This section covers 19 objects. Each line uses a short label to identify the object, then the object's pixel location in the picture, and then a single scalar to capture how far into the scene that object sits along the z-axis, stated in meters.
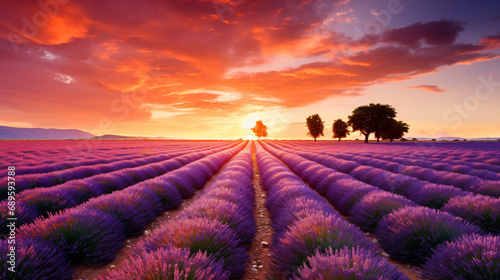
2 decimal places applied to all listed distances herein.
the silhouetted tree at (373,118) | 47.78
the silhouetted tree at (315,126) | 70.69
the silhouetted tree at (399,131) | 67.07
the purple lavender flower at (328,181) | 6.71
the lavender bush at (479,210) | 3.36
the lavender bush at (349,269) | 1.47
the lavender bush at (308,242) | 2.12
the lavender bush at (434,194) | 4.55
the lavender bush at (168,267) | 1.54
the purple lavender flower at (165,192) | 5.56
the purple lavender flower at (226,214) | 3.06
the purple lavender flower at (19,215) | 3.39
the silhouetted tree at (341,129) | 68.50
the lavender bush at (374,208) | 3.84
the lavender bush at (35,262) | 2.06
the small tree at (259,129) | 105.50
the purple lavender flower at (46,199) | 4.18
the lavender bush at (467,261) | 1.84
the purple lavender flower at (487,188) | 4.80
